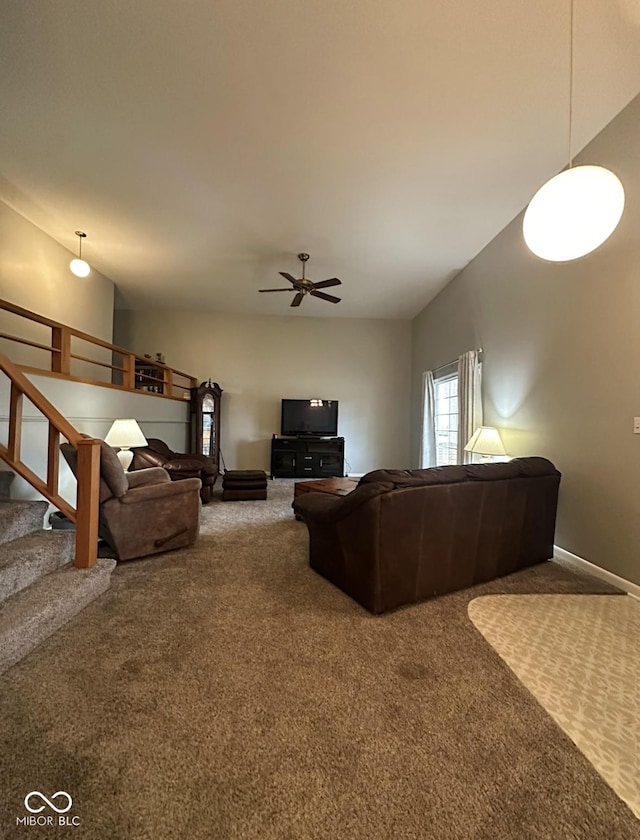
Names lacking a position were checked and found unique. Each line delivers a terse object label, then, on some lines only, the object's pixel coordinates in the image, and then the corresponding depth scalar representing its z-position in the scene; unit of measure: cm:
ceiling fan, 418
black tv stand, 672
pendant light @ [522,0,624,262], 160
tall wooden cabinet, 642
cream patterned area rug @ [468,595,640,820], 124
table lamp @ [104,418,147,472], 361
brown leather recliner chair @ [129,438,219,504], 414
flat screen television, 691
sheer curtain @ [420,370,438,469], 600
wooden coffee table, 371
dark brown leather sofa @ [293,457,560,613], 200
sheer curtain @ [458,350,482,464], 427
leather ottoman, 492
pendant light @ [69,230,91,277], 412
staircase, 166
